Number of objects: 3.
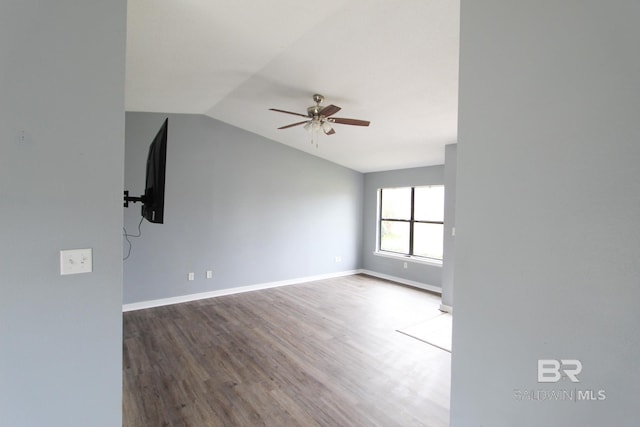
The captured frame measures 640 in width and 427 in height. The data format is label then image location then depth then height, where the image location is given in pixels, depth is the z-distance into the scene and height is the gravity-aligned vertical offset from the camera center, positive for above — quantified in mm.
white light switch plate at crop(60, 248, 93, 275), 1334 -270
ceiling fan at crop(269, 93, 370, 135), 2860 +1003
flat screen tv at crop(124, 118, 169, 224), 1841 +171
